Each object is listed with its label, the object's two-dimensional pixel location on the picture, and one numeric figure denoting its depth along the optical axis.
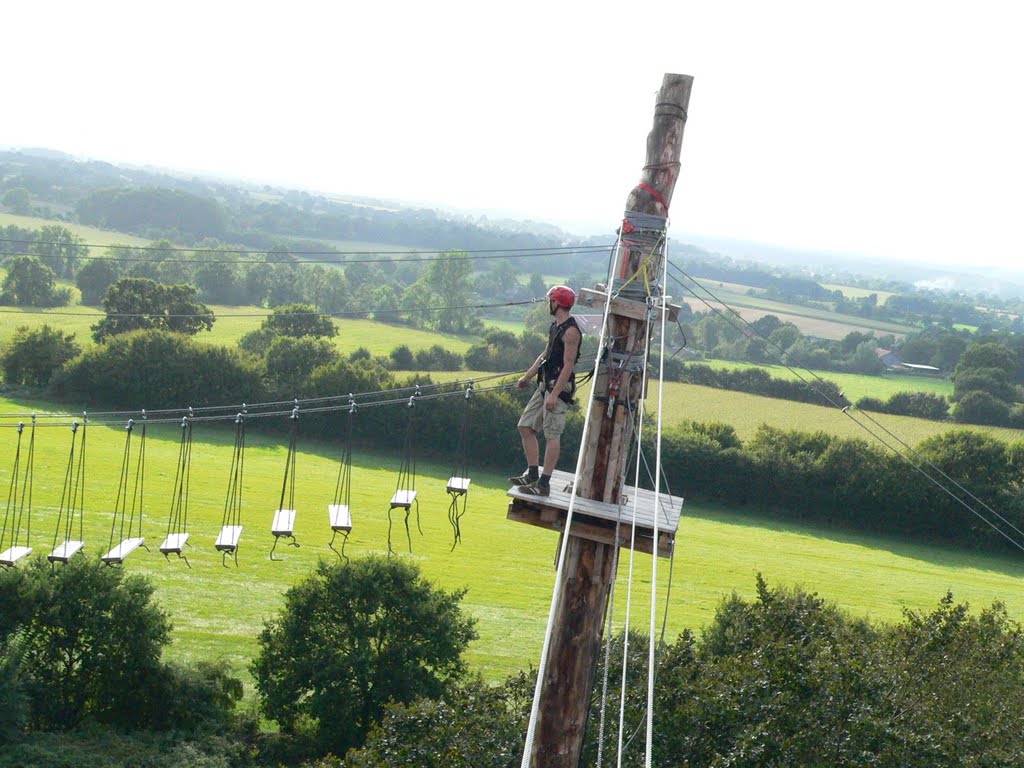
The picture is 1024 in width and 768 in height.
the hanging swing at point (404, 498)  16.78
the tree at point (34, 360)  51.12
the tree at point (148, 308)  62.09
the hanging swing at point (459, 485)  15.64
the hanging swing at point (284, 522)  17.13
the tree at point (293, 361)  52.31
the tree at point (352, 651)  19.73
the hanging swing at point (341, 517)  16.61
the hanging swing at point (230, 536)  17.95
